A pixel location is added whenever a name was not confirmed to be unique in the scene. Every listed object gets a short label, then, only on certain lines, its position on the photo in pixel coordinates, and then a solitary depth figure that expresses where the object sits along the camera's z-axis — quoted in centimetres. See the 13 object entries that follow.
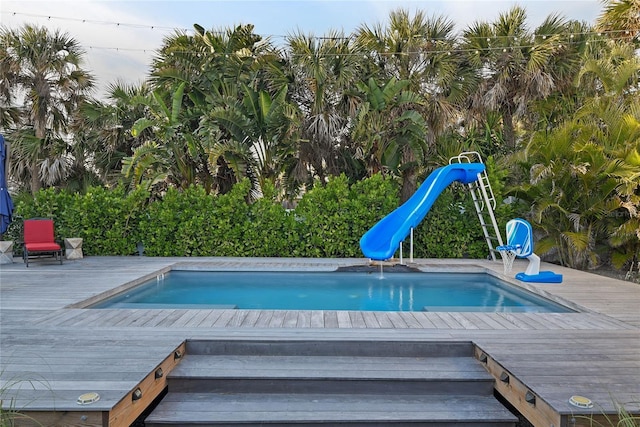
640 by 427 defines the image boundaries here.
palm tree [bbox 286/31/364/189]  1099
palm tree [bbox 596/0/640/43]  1106
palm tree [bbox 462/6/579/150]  1192
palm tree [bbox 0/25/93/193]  1200
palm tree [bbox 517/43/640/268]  820
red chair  848
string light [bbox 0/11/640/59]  1132
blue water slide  854
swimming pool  644
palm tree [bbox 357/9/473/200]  1157
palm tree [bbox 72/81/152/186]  1206
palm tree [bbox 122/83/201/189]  1079
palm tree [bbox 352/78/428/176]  1068
